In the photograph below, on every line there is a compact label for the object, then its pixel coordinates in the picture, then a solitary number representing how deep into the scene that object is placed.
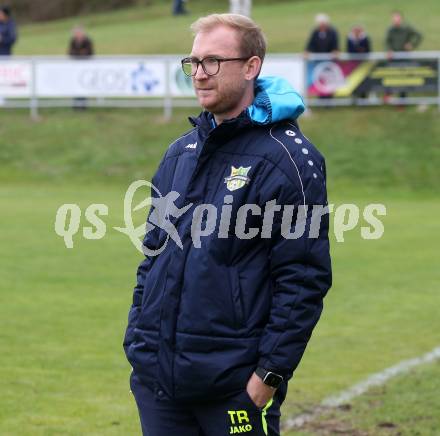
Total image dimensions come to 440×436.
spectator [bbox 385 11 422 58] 26.77
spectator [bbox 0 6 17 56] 28.97
